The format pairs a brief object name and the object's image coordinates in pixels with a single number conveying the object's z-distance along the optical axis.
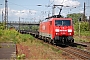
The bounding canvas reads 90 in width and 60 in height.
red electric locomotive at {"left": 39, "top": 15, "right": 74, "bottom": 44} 22.62
